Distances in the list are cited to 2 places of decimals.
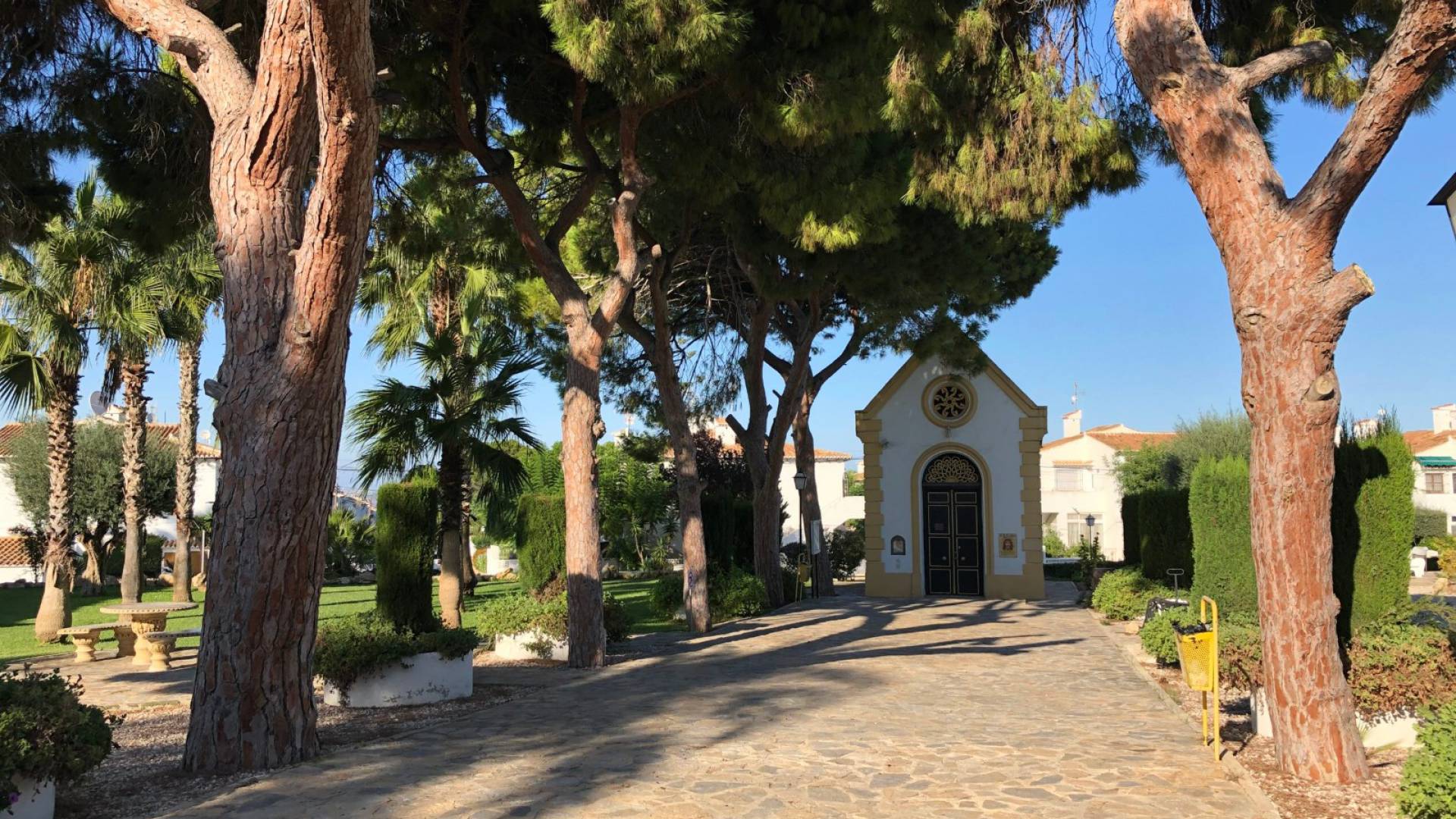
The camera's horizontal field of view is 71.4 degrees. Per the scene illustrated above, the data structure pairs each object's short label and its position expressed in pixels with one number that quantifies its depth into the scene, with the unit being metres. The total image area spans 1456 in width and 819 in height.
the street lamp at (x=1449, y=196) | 4.57
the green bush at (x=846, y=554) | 29.61
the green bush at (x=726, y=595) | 17.30
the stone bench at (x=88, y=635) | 13.27
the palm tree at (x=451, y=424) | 14.55
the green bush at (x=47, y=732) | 5.09
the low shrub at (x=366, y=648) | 9.20
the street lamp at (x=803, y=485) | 20.58
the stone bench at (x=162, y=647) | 12.55
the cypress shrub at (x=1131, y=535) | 21.84
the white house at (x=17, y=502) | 35.47
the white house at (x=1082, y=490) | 46.19
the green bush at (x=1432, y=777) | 4.59
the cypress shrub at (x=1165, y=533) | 16.31
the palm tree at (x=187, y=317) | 17.98
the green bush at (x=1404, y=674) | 6.65
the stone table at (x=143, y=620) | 13.16
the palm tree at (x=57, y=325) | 15.80
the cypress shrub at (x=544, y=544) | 16.53
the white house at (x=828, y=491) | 49.09
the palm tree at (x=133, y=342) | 16.55
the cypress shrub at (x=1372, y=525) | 7.31
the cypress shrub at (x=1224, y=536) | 10.23
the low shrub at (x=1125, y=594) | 16.42
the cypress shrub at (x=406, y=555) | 10.22
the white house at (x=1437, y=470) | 45.03
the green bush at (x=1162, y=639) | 10.73
